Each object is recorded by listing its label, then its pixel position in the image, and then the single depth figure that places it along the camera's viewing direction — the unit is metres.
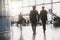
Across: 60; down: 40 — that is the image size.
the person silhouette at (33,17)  8.52
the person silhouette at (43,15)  8.84
